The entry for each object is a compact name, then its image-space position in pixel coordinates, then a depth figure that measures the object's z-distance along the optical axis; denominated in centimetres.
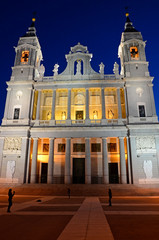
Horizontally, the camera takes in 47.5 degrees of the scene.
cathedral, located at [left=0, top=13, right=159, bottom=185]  2705
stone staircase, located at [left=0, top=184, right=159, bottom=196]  2214
